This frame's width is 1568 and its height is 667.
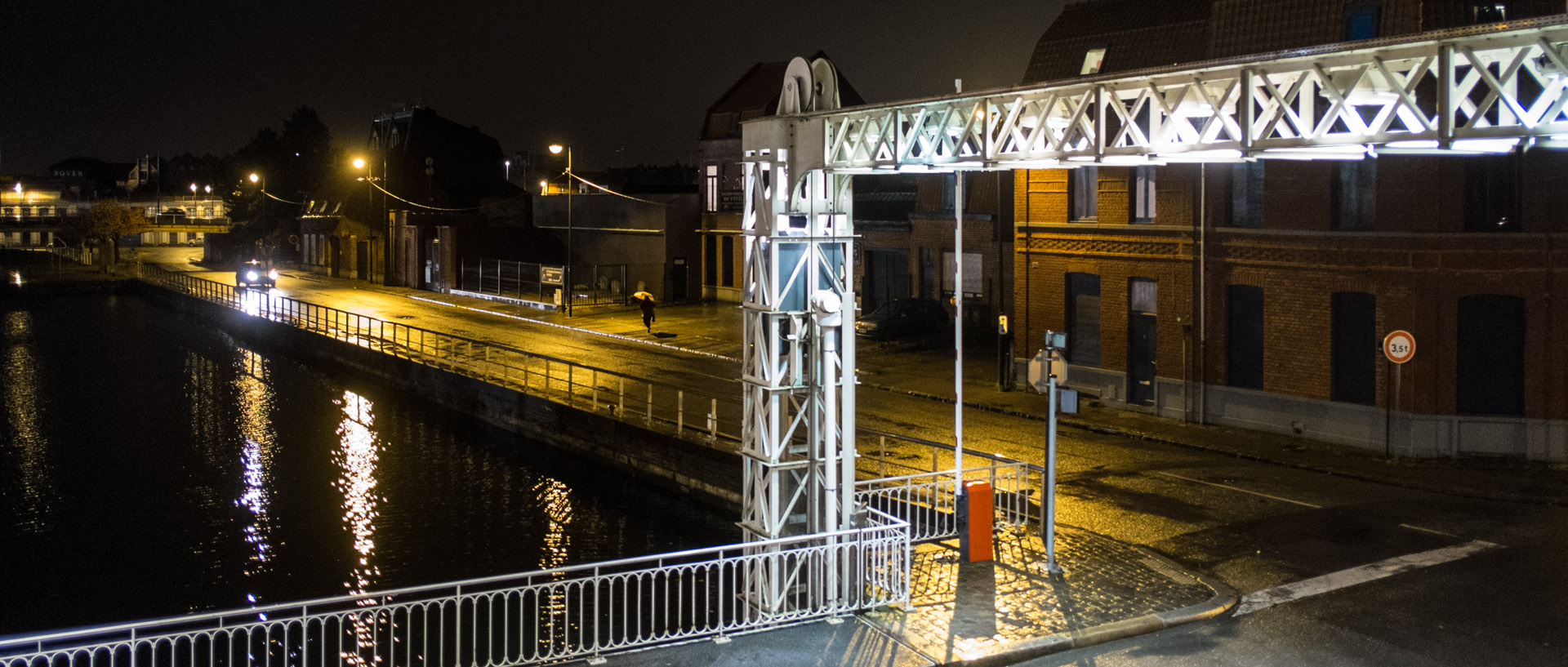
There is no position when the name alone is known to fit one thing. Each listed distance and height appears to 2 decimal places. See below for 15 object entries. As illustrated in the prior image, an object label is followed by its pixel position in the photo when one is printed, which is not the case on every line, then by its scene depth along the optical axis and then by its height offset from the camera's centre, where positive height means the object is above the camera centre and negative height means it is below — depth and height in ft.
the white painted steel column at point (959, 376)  44.55 -3.43
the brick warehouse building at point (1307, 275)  69.72 +0.69
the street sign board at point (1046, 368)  46.73 -3.19
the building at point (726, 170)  173.06 +16.67
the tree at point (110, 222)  314.35 +15.89
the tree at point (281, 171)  320.29 +29.89
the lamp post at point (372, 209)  214.69 +13.58
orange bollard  47.34 -9.18
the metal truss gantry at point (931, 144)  28.63 +3.95
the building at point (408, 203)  207.31 +15.71
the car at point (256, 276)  208.53 +1.28
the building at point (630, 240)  175.42 +6.61
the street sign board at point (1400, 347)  67.36 -3.34
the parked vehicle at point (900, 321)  127.44 -3.75
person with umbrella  139.85 -2.40
